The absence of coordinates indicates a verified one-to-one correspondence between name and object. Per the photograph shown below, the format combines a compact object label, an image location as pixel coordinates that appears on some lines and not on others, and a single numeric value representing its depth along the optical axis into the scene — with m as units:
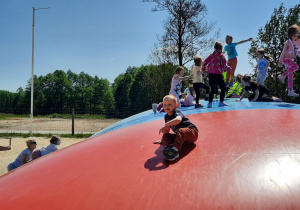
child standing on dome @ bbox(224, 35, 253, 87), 6.08
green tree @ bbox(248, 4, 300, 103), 17.92
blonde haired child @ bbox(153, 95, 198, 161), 1.91
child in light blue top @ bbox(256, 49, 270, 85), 5.20
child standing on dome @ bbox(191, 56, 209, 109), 4.46
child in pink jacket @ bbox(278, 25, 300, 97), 4.50
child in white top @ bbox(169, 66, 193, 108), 4.73
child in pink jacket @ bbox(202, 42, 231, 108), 4.17
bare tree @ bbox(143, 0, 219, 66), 15.84
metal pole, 16.09
